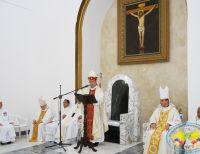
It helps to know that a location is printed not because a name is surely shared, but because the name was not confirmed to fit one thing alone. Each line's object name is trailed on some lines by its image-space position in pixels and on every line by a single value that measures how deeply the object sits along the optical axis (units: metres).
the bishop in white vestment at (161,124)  6.13
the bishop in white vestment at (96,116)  7.18
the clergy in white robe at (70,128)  7.36
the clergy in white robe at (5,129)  7.68
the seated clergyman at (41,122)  8.19
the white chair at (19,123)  8.73
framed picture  7.70
